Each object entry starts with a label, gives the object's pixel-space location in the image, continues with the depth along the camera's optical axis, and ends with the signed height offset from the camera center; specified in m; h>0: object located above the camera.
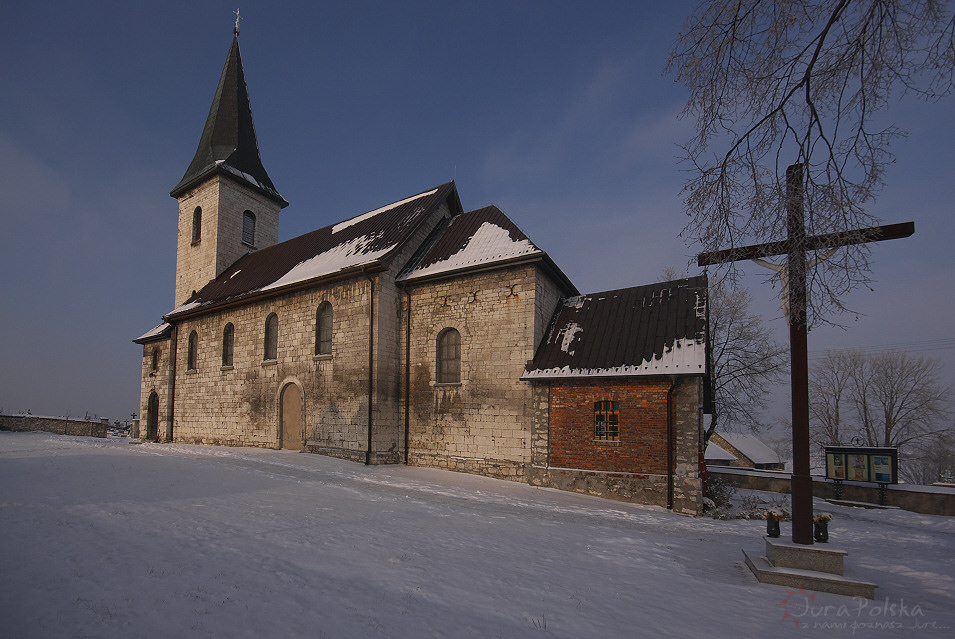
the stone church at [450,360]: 11.42 +0.26
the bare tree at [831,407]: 33.25 -2.36
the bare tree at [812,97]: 3.81 +2.45
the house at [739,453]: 32.31 -5.77
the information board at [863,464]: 14.66 -2.84
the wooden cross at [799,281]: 4.61 +0.96
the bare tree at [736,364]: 21.66 +0.38
